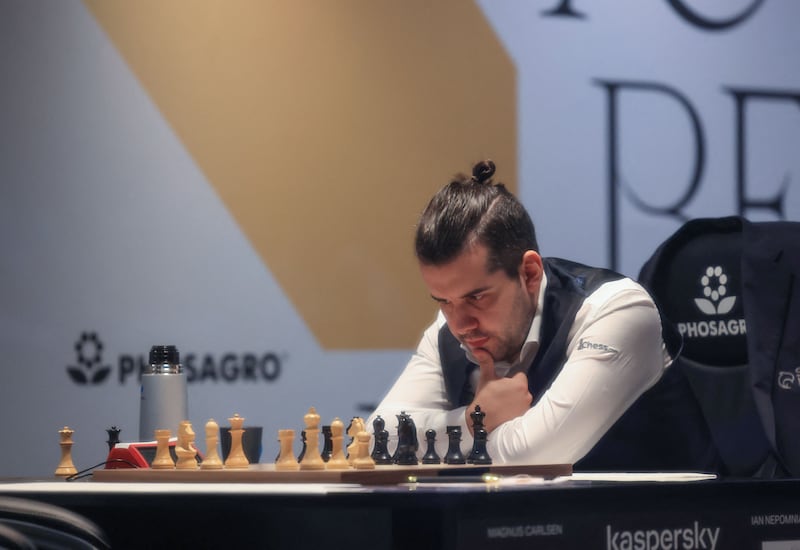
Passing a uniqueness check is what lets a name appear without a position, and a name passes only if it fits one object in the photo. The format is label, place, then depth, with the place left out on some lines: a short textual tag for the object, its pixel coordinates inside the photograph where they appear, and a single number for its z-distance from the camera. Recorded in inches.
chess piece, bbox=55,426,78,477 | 251.0
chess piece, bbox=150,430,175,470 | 242.4
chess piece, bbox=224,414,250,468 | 241.9
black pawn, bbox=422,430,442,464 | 241.8
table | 219.5
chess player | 258.2
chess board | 229.3
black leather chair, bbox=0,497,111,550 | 223.5
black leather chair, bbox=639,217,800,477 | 269.2
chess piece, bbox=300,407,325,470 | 237.4
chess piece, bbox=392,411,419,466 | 241.8
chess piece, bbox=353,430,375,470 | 237.2
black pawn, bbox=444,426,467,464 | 239.0
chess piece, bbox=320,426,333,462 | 248.0
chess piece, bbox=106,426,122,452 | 251.6
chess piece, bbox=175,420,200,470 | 241.7
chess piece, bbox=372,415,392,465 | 243.6
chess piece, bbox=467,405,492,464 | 240.7
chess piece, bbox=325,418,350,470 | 238.2
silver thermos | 257.3
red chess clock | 247.1
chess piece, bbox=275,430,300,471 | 239.3
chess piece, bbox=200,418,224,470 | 240.4
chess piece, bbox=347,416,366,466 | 240.2
